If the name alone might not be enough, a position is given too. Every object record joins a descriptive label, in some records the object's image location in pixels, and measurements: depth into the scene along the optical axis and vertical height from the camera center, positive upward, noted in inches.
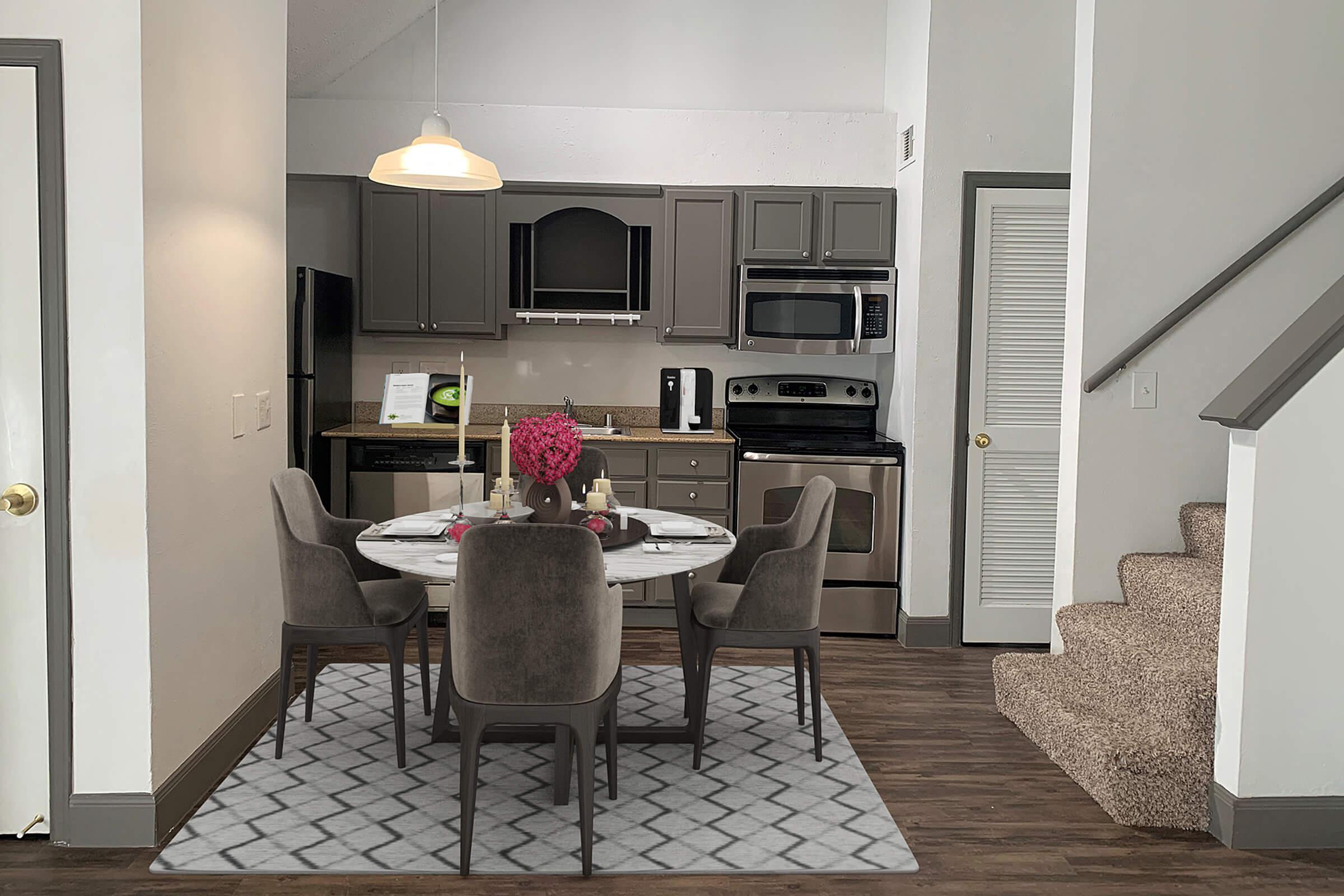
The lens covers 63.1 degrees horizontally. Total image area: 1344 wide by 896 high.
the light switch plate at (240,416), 138.7 -7.1
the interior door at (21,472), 108.0 -11.8
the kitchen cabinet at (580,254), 213.0 +22.2
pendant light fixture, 129.3 +24.0
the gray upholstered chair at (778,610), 134.8 -30.0
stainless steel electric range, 202.5 -25.3
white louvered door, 195.0 -7.1
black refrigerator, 193.8 -0.7
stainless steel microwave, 210.7 +11.5
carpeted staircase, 122.7 -39.5
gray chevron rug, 111.5 -50.1
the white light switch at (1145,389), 152.3 -1.8
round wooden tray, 130.3 -20.5
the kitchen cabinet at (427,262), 210.4 +19.5
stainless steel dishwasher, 203.9 -21.5
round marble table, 116.5 -21.7
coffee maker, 216.1 -6.2
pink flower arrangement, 129.6 -9.8
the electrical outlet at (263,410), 148.3 -6.9
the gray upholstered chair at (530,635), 102.4 -25.8
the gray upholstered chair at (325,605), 130.4 -29.7
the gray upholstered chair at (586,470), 171.9 -16.3
